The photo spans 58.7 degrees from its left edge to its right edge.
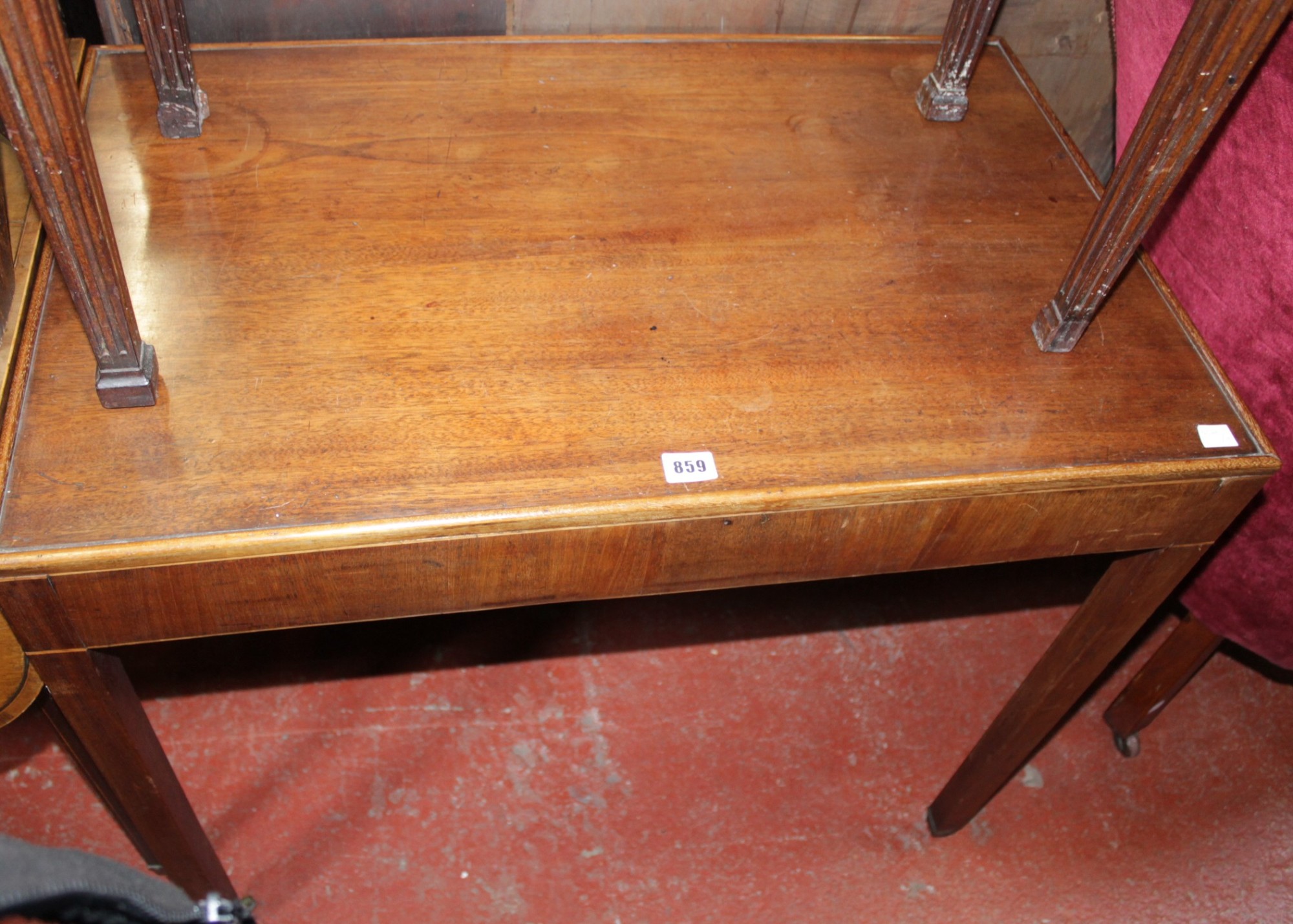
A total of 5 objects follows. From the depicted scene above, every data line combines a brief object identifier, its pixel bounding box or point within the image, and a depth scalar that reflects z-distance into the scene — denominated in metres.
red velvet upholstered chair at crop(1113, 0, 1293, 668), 1.20
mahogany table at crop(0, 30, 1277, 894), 0.92
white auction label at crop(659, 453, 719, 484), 0.96
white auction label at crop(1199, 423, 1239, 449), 1.05
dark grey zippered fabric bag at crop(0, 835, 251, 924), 0.47
